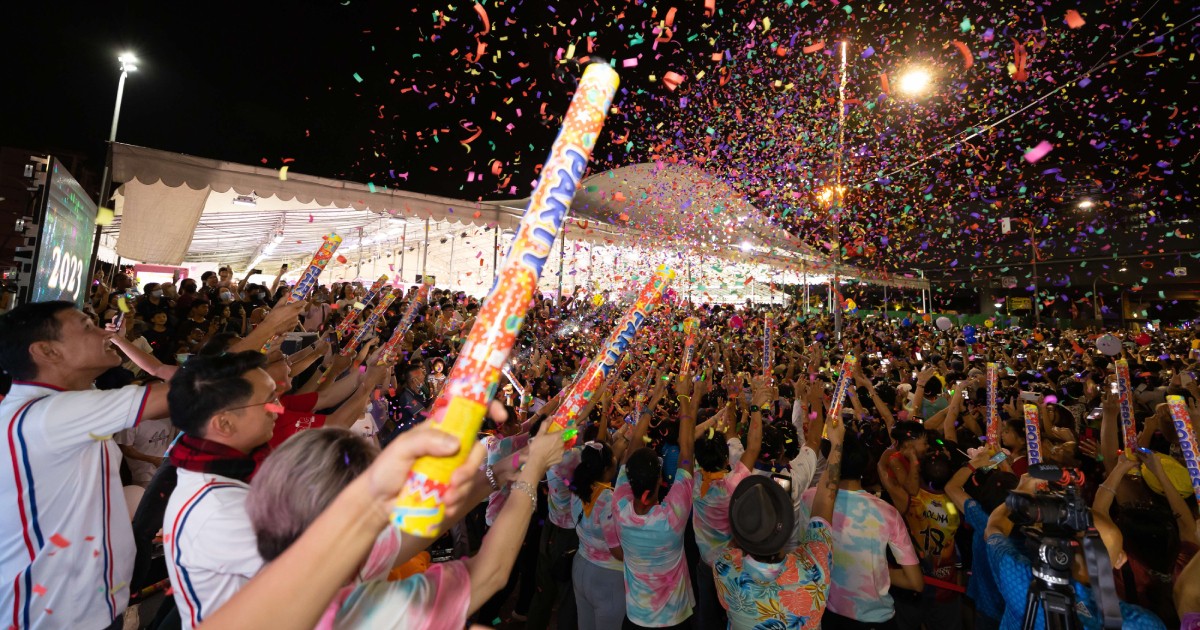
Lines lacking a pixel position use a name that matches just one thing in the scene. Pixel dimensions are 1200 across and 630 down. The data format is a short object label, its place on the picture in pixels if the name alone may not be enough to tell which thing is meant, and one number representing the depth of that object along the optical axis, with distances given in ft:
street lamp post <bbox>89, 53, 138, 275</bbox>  36.29
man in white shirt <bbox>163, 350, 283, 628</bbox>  4.57
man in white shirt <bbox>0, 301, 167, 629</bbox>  5.90
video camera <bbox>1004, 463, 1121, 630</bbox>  5.24
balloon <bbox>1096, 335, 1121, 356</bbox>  30.01
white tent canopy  25.18
